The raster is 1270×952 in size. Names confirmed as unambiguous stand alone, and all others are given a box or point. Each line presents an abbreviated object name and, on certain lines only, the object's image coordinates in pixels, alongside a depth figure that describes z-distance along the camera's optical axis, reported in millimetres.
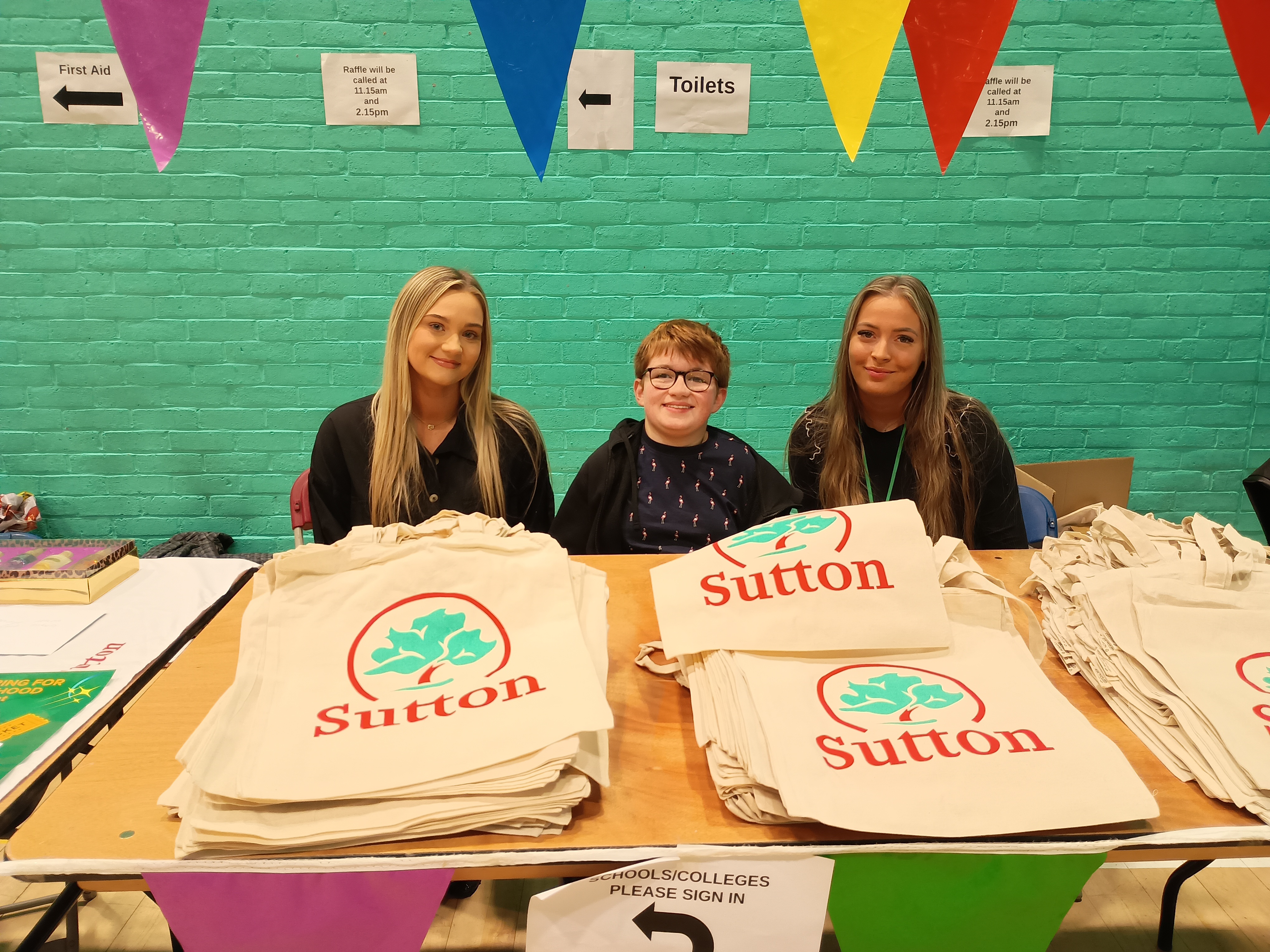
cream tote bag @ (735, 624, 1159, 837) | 792
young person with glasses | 1782
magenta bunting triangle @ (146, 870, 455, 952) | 789
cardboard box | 3061
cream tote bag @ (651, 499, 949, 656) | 1028
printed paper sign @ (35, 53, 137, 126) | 2990
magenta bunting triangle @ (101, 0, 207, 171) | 1683
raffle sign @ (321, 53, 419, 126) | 3045
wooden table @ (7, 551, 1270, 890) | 809
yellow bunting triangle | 1723
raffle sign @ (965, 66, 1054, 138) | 3125
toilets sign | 3084
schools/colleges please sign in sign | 816
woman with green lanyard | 2014
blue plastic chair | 2201
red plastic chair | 2170
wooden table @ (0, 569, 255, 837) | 904
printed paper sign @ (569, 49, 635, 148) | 3039
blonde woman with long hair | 2006
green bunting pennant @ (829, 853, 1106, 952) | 811
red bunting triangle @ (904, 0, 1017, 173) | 1759
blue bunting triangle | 1713
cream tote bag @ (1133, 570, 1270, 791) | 891
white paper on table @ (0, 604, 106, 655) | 1268
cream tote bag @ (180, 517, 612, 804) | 827
